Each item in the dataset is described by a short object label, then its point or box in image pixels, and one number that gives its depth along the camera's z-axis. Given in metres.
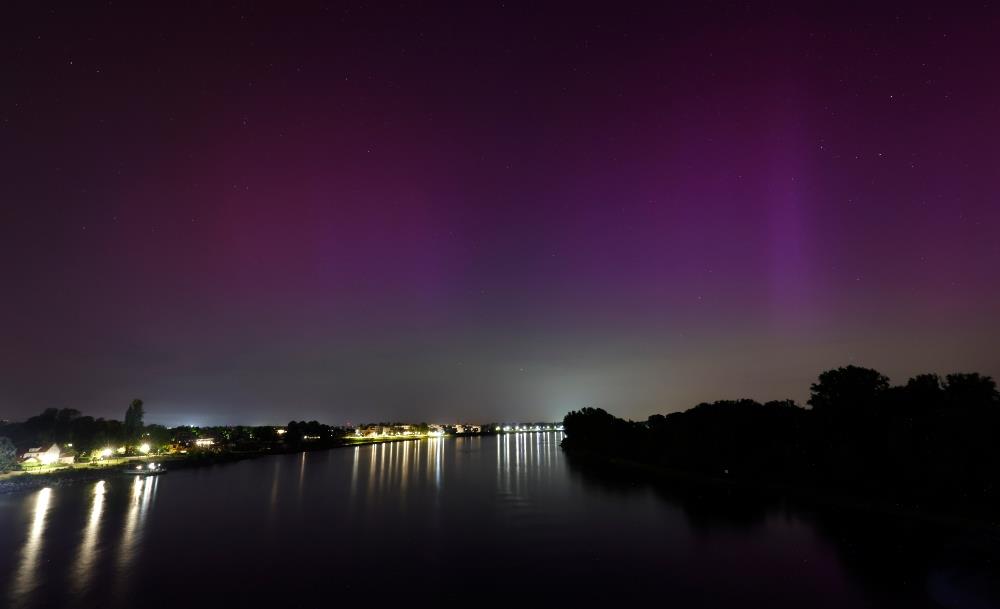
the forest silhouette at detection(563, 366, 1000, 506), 41.59
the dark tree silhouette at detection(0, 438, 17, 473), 64.06
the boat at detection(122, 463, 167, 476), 74.96
